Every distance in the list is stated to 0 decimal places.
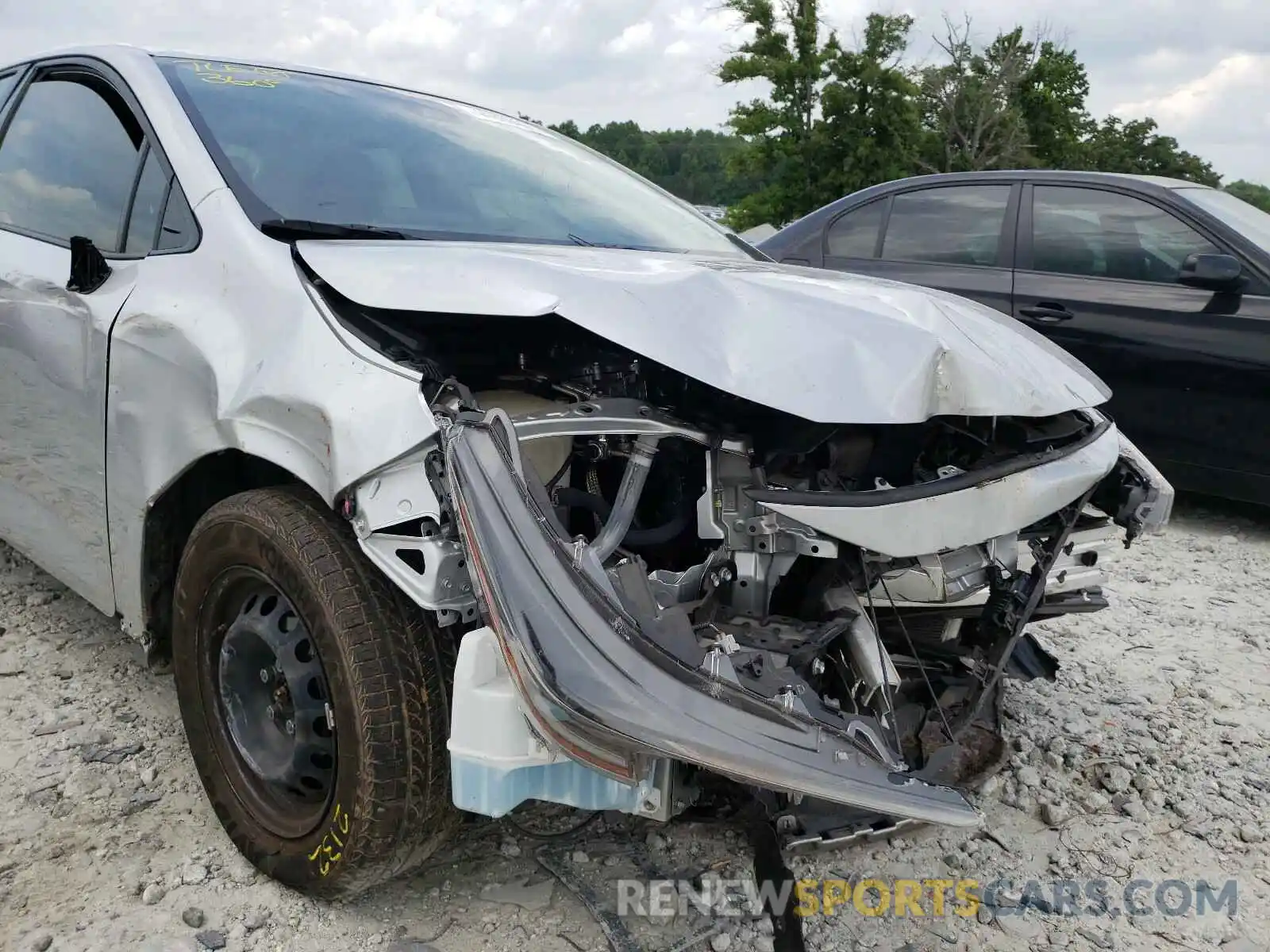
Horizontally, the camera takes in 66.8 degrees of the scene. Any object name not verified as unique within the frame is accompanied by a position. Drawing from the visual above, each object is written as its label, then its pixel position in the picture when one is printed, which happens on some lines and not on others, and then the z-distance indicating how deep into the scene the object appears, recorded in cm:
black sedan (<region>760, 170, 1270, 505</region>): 419
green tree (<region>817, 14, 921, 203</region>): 2427
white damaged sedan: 155
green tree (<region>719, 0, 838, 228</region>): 2439
